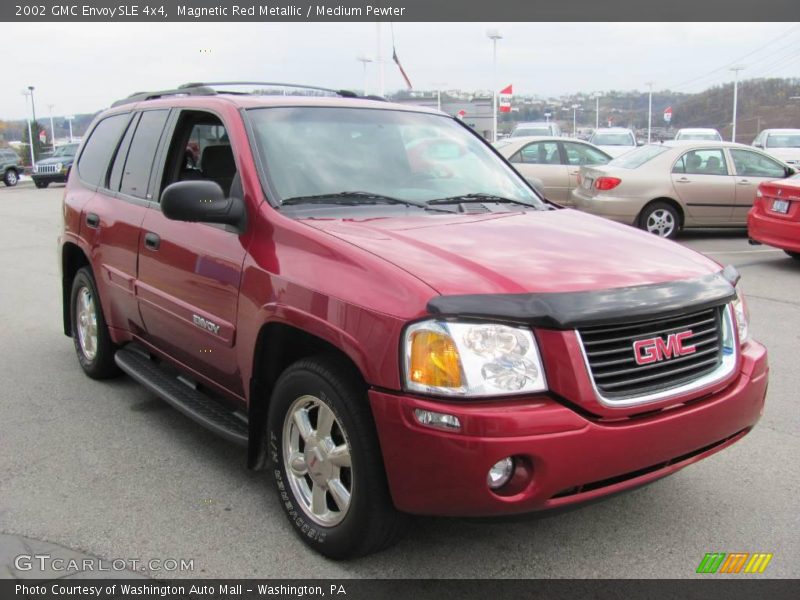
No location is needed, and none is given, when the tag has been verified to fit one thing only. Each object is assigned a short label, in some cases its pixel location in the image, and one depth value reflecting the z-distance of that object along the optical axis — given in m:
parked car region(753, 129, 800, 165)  21.44
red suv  2.50
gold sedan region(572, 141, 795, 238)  11.34
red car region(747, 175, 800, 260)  8.81
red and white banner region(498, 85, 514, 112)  31.66
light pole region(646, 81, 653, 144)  53.44
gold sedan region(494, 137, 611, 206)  13.59
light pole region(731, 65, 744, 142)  42.59
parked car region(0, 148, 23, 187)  35.81
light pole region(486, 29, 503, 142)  33.52
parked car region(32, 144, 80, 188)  31.20
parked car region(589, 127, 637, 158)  23.20
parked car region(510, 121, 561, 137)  25.79
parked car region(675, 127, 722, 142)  24.58
